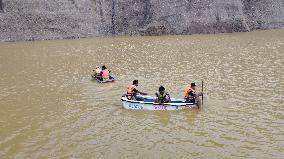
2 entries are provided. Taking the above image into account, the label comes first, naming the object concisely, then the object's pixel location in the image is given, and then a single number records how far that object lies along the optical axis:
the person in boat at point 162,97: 27.89
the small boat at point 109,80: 36.84
